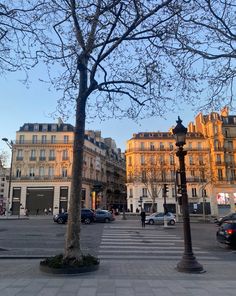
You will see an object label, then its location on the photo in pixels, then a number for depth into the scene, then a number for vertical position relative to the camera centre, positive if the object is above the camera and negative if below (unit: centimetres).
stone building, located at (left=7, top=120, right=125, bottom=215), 4299 +491
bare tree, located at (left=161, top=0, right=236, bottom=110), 769 +527
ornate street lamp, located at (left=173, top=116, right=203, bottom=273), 639 -60
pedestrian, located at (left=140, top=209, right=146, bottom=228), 2005 -200
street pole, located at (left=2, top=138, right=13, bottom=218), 3028 +708
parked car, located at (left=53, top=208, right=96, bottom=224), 2266 -217
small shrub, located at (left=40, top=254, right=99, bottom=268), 599 -176
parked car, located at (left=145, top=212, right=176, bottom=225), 2448 -255
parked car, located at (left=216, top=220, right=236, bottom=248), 1111 -190
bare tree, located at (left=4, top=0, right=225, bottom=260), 661 +463
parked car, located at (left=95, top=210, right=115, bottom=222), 2483 -226
